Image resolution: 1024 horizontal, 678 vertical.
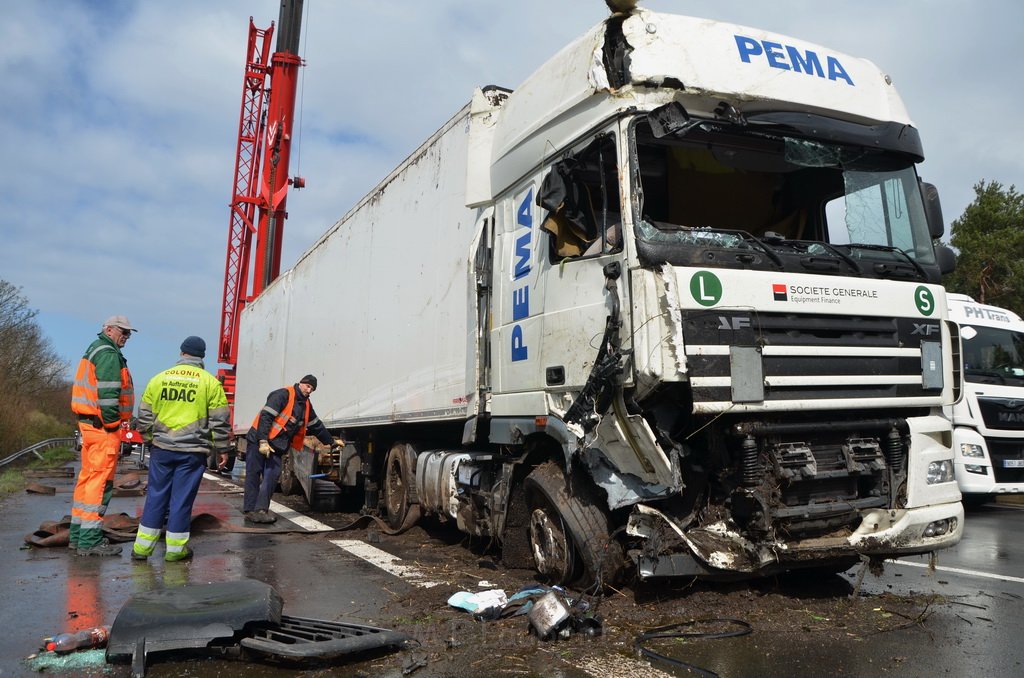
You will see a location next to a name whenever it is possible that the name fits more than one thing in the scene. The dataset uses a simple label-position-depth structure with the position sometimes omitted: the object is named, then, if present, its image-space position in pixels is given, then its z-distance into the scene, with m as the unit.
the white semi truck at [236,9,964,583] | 4.20
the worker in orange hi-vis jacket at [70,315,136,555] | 6.57
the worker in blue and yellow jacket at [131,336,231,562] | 6.44
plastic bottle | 3.80
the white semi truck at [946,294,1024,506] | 9.72
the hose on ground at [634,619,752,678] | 3.79
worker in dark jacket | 8.80
